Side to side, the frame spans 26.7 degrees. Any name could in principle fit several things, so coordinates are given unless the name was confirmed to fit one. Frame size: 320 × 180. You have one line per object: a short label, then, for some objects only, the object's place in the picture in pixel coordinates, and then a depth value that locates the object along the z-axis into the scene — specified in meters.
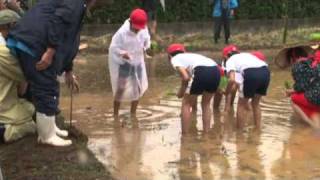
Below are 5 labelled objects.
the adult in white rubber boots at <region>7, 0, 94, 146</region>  6.21
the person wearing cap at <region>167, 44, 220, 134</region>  7.95
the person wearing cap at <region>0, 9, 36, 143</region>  6.57
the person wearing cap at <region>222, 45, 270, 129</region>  8.23
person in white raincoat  8.99
